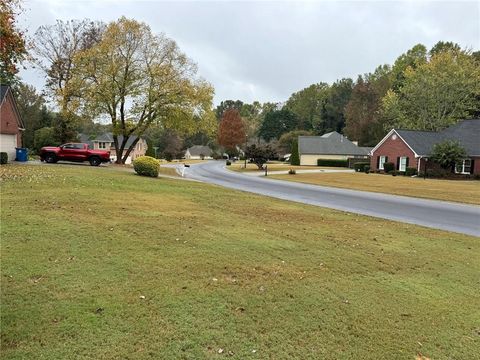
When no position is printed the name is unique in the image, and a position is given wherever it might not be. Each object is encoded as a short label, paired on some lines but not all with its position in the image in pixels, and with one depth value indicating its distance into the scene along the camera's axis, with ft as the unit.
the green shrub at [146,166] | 77.51
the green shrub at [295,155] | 217.97
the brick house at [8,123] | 91.15
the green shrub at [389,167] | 151.84
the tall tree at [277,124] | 340.80
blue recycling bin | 93.30
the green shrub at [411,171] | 140.05
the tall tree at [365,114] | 270.67
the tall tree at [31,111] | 171.01
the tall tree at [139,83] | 107.55
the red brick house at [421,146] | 138.72
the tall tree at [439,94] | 172.04
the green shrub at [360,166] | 167.66
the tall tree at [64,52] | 129.29
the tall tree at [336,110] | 322.14
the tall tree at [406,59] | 263.70
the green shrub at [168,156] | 275.04
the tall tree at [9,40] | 42.83
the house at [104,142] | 259.80
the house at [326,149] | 219.82
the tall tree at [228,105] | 475.72
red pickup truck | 91.56
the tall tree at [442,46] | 239.91
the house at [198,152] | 376.85
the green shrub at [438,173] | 134.27
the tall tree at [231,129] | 301.02
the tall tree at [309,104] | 350.52
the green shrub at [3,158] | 75.56
